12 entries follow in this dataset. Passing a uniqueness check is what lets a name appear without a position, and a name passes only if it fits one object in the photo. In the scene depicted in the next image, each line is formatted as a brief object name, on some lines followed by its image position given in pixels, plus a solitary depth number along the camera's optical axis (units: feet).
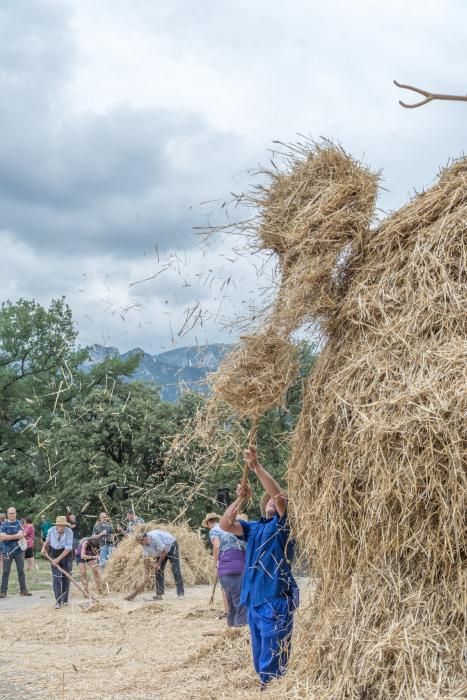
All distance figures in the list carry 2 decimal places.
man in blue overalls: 21.84
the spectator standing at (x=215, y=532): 38.27
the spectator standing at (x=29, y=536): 78.33
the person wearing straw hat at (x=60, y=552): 51.90
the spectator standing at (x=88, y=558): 57.86
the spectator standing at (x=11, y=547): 58.70
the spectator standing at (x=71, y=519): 65.39
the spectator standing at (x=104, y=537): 62.23
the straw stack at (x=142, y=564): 61.36
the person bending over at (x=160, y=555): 52.62
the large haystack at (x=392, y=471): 16.46
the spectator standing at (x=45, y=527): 86.57
